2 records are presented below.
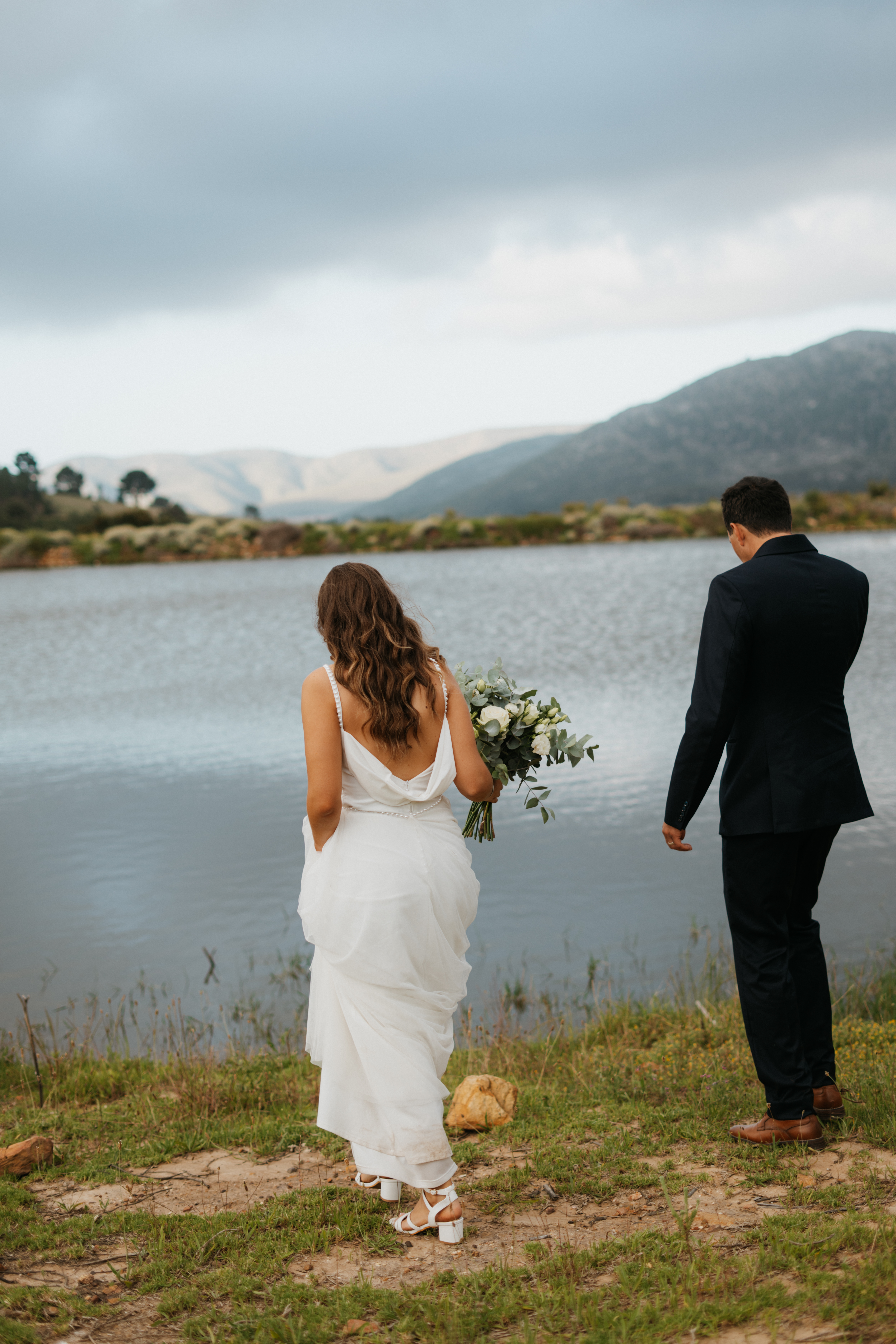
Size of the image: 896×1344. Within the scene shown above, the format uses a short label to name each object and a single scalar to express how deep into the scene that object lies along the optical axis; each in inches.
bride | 137.1
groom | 147.0
